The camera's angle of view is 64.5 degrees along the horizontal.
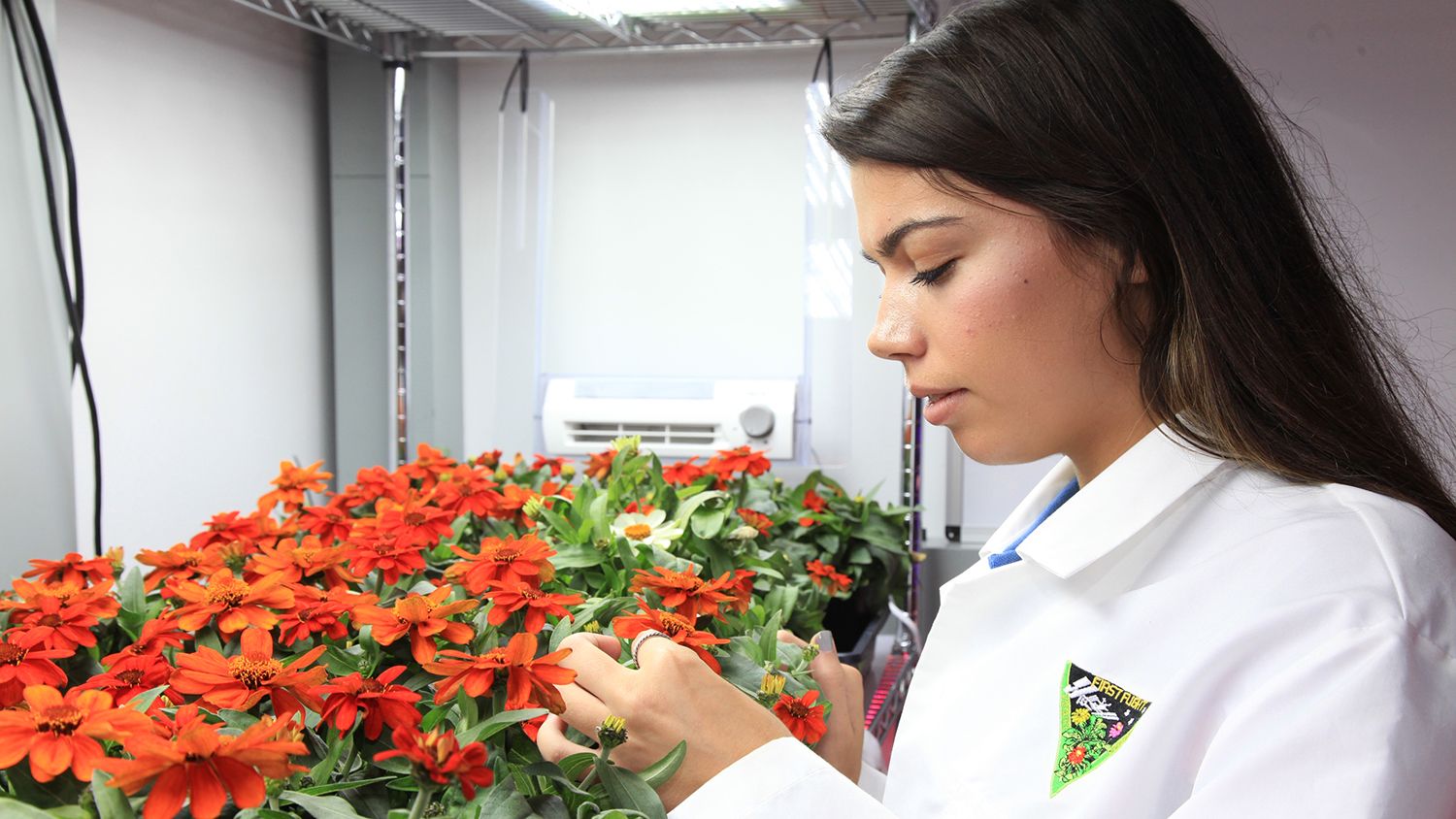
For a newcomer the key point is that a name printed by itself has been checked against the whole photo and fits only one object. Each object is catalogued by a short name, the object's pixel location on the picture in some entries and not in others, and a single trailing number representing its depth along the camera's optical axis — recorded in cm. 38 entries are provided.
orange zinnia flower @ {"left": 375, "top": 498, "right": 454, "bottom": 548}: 86
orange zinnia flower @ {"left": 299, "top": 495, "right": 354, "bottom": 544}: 99
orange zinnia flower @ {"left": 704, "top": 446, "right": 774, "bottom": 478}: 130
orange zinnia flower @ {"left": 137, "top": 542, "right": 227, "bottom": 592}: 85
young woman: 60
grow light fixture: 164
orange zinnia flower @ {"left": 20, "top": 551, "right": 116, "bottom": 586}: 85
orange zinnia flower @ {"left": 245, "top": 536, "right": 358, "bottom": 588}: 76
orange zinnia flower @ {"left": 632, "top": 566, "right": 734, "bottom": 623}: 73
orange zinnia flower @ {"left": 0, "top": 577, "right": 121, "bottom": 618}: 76
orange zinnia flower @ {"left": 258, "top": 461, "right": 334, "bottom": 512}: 112
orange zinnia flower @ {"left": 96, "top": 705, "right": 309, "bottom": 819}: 42
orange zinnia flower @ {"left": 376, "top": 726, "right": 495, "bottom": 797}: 44
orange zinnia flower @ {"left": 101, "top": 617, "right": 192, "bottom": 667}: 67
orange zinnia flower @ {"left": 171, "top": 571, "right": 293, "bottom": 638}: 66
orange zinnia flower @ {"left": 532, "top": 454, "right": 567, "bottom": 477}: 138
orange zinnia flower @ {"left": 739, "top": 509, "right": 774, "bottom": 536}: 117
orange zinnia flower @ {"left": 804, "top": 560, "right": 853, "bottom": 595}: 121
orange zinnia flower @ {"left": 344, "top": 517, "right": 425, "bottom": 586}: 79
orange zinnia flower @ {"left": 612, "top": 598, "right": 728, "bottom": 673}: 66
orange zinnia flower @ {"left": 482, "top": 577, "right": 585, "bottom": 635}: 64
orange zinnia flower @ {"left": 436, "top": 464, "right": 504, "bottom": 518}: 101
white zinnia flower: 96
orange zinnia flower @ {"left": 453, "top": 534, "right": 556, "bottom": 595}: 69
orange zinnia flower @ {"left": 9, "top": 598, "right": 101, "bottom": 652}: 69
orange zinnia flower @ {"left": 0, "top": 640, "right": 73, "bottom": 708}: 60
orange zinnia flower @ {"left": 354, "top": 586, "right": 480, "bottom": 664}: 61
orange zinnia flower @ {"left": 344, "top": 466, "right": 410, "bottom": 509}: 110
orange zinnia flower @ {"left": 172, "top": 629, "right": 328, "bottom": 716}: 53
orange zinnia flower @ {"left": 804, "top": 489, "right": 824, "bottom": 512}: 143
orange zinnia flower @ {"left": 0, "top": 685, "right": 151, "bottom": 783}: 45
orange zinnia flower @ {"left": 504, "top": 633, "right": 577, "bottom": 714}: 55
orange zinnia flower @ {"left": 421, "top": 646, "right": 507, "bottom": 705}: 53
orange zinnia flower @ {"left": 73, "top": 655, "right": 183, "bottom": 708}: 61
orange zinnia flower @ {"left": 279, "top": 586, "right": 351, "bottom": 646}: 66
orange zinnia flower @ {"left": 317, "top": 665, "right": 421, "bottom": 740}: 54
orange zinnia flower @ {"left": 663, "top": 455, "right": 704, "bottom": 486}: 128
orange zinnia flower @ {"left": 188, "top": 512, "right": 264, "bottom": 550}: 94
